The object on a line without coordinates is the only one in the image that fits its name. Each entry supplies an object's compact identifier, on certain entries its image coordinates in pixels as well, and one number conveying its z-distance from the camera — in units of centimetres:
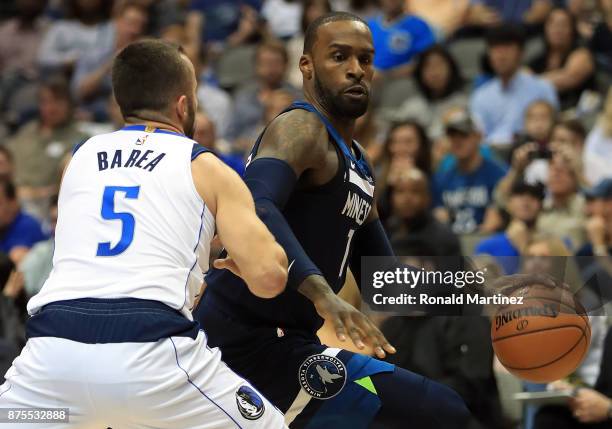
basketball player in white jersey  625
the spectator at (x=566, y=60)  1858
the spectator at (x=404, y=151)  1595
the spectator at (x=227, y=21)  2303
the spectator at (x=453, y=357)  1083
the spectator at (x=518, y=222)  1425
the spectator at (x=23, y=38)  2337
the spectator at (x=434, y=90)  1883
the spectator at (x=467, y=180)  1645
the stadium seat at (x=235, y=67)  2195
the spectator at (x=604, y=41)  1910
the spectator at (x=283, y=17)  2258
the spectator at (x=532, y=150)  1586
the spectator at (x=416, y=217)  1374
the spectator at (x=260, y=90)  1941
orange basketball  816
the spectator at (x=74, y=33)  2288
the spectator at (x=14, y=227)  1578
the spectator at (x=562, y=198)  1537
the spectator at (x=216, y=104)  2003
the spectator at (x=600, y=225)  1381
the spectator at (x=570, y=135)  1643
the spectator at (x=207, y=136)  1512
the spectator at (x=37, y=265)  1473
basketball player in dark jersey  758
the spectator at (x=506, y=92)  1826
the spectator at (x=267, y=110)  1719
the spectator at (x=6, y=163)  1648
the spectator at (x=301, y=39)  2040
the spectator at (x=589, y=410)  1095
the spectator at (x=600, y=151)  1664
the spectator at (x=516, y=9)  2036
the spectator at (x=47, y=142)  1907
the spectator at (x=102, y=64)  2095
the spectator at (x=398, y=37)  1979
